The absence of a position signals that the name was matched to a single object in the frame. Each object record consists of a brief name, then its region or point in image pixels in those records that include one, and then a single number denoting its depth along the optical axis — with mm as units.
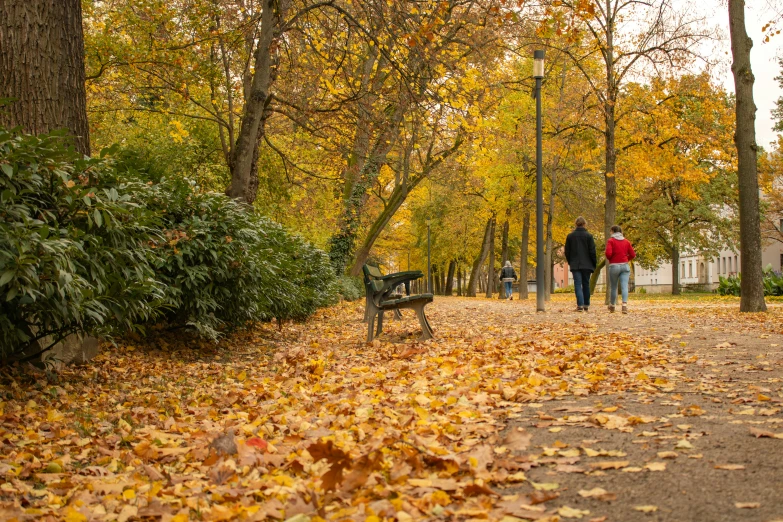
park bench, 9594
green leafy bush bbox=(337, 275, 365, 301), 23372
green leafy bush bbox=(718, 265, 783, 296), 31250
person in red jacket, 16328
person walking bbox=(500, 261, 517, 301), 34062
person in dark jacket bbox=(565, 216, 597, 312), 16203
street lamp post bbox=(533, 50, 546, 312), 16672
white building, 64250
